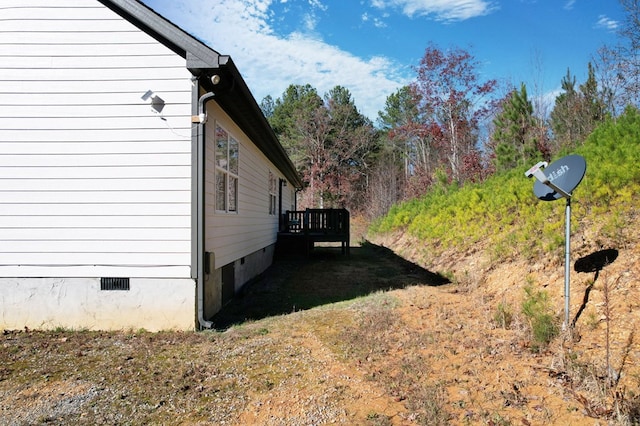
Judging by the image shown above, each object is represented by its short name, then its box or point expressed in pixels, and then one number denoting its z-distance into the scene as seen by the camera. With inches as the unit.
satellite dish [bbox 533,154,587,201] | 149.9
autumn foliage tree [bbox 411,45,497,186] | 677.3
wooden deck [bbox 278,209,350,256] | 477.7
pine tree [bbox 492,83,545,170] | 441.1
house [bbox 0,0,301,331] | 185.3
